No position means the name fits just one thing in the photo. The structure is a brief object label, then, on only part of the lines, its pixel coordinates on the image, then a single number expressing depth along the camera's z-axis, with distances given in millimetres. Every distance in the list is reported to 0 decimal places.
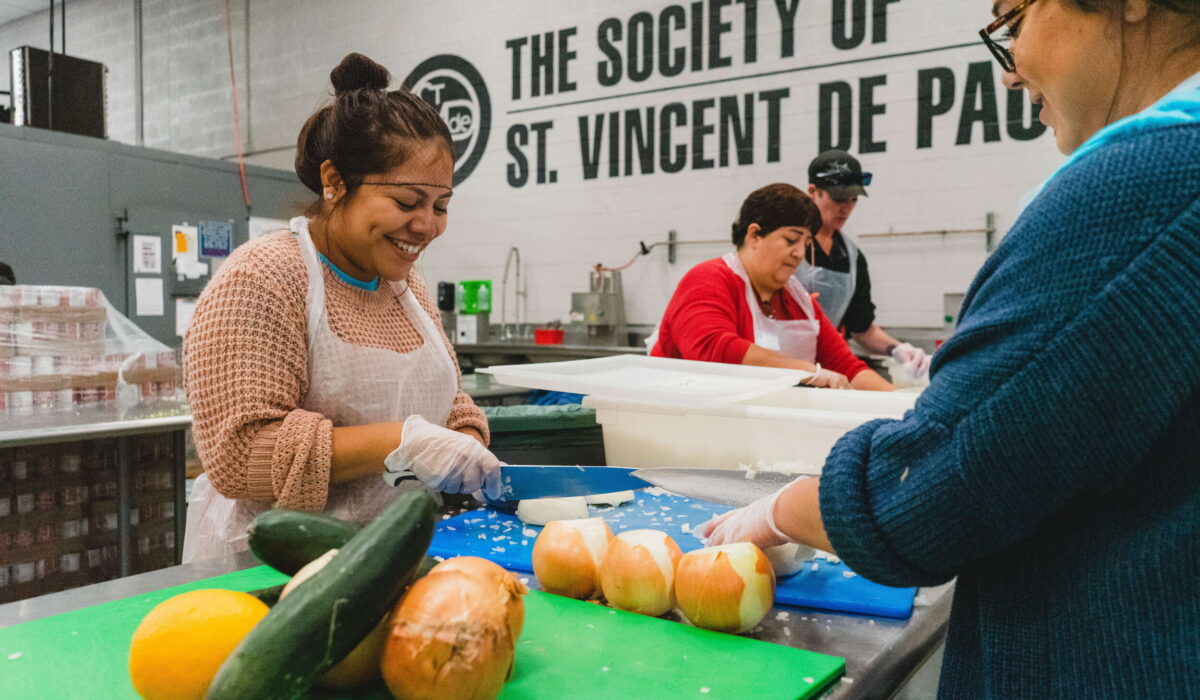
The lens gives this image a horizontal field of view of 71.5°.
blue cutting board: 1083
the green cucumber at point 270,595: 801
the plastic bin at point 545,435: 1833
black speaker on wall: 4477
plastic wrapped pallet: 3027
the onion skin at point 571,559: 1076
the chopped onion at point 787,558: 1114
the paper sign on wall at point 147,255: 4855
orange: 707
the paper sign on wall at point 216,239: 5160
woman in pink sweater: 1396
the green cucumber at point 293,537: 828
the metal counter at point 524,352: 5180
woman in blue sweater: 637
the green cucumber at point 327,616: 639
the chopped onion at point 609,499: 1607
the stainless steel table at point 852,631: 911
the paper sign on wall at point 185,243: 5004
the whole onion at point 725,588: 955
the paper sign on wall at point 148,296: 4889
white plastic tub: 1754
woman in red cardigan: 2799
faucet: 6211
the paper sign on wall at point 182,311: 5047
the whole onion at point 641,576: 1014
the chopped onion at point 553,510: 1455
